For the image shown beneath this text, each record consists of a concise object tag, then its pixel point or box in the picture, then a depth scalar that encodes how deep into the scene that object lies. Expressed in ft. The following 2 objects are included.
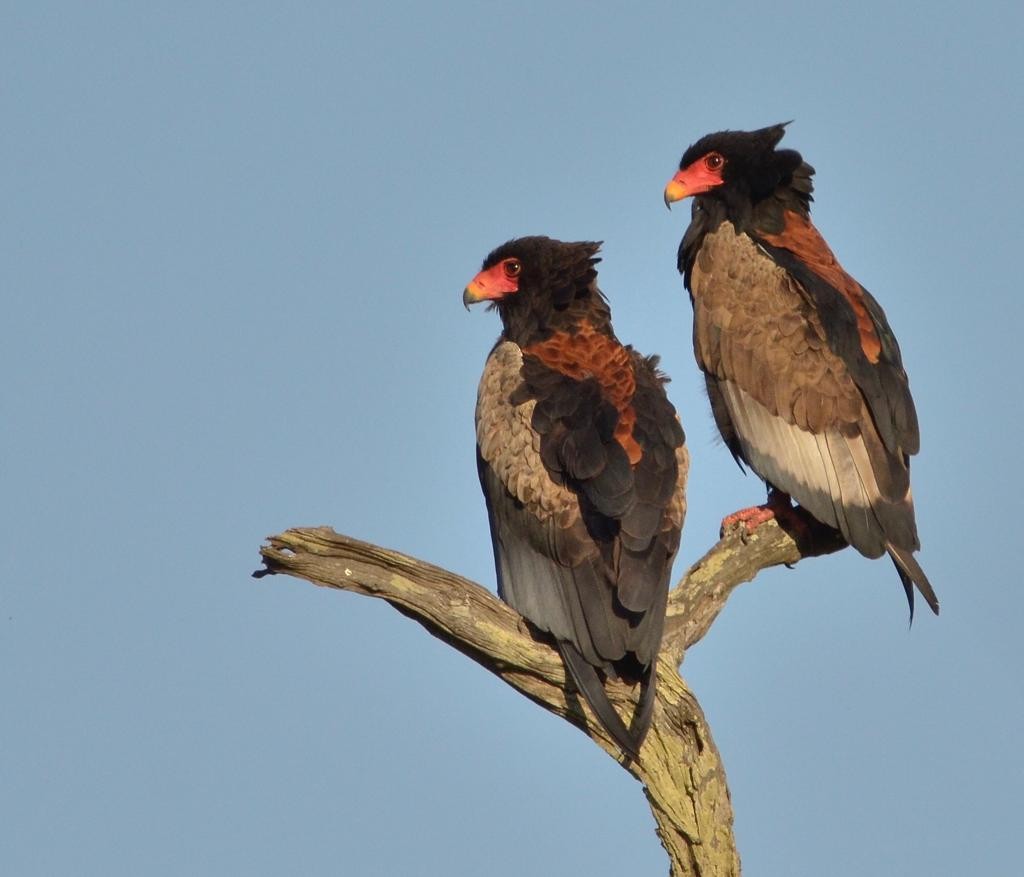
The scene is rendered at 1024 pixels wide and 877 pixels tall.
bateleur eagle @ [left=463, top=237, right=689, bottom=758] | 53.83
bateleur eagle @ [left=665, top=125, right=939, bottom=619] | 64.03
